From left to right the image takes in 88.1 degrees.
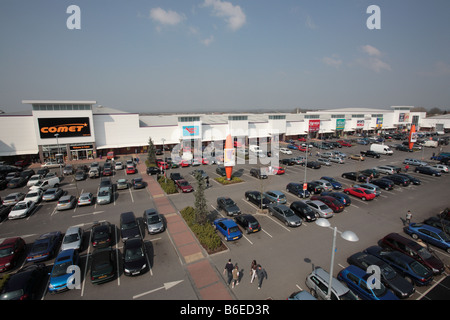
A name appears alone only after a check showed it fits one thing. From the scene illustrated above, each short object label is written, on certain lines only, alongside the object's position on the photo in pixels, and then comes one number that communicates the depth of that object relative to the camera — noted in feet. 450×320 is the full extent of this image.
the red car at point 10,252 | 48.06
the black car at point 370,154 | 150.94
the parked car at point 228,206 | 70.66
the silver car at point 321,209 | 68.59
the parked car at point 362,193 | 82.13
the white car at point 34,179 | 100.05
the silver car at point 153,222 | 61.05
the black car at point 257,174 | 107.65
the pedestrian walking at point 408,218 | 64.49
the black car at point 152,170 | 116.34
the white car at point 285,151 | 162.30
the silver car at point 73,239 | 53.11
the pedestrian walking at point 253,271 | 42.73
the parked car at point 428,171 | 113.49
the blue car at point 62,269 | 41.36
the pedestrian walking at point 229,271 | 42.50
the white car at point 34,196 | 82.48
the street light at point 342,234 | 32.07
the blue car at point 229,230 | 57.67
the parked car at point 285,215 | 64.31
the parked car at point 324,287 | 36.56
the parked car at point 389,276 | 40.19
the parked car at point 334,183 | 94.63
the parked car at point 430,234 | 54.06
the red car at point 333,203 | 72.54
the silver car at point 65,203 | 75.97
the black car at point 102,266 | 43.06
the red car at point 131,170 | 118.79
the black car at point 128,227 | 56.34
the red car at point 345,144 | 193.00
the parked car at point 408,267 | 43.11
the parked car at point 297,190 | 86.33
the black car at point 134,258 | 45.14
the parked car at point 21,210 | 71.26
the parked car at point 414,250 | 46.23
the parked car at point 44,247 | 50.06
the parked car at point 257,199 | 75.36
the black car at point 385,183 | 92.84
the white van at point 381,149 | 159.94
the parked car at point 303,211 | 67.41
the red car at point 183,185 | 90.79
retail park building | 130.41
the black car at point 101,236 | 53.88
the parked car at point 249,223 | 60.54
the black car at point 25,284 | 37.70
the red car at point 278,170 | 116.48
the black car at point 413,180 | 99.99
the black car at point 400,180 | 96.95
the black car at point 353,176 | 102.51
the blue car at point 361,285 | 37.91
